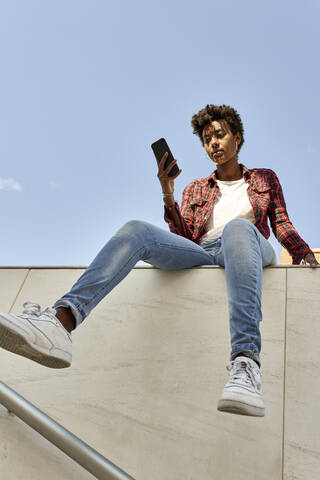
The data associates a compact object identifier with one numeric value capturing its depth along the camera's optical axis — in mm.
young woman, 1065
